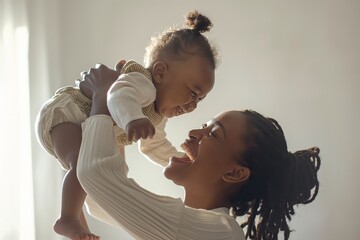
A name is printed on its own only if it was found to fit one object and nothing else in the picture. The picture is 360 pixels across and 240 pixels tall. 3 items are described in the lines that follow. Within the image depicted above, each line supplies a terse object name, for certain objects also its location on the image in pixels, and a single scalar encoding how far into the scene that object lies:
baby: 1.09
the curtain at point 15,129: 2.00
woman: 1.24
